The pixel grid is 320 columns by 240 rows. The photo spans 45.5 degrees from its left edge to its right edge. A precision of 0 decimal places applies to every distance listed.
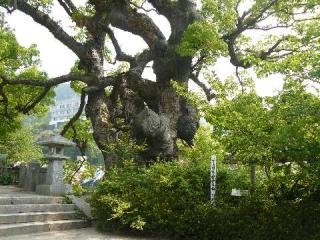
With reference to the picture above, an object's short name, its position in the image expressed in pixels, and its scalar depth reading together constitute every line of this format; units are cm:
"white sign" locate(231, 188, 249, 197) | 876
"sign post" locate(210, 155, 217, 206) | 899
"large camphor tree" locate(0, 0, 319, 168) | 1407
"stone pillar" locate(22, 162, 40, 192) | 1363
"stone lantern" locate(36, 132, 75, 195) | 1232
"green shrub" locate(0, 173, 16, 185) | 1625
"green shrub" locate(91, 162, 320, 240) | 795
